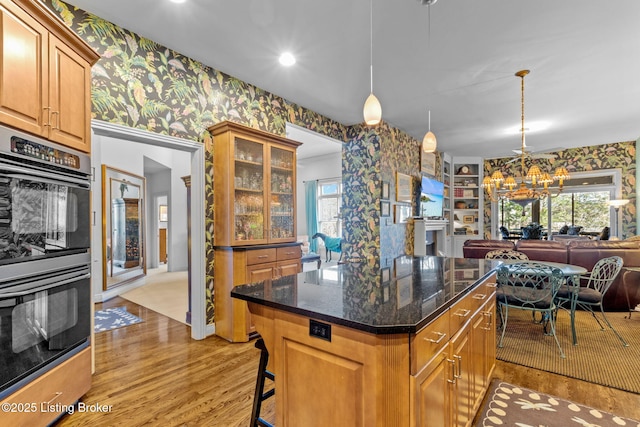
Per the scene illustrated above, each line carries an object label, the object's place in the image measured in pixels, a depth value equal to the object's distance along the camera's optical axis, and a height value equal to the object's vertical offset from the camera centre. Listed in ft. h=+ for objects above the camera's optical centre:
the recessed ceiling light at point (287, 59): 9.83 +5.22
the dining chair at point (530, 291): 8.92 -2.56
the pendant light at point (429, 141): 8.90 +2.25
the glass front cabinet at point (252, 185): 10.07 +1.06
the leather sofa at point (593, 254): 12.38 -1.89
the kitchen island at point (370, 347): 3.21 -1.65
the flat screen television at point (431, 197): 20.36 +1.12
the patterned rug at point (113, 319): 11.26 -4.20
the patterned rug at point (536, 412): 6.00 -4.23
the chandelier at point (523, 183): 14.02 +1.70
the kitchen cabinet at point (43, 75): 4.89 +2.61
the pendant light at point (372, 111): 7.18 +2.47
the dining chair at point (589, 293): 9.57 -2.70
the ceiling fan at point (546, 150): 23.32 +4.99
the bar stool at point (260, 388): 4.89 -2.86
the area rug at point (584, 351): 7.77 -4.24
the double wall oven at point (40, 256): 4.83 -0.74
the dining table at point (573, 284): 9.24 -2.28
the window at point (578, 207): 23.22 +0.40
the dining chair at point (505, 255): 12.48 -1.80
